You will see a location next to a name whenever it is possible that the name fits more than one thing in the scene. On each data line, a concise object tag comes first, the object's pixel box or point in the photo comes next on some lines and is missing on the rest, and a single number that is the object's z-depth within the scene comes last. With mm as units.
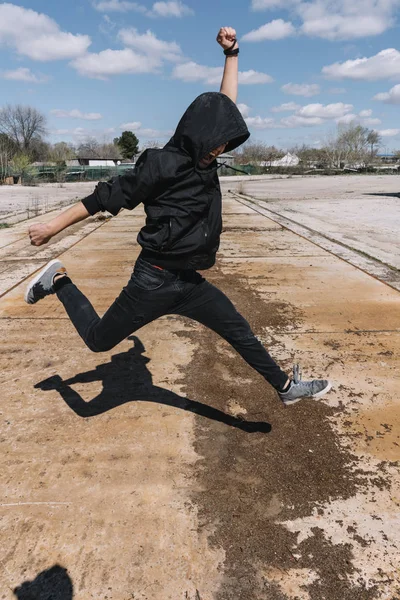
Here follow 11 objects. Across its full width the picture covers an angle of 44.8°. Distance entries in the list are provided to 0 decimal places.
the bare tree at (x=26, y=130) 75500
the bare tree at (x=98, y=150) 87500
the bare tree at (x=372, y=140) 78456
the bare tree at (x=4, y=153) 39634
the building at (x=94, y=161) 81362
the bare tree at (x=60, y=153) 64688
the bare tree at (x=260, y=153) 68500
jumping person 2172
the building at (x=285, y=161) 66562
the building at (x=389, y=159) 79925
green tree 86188
